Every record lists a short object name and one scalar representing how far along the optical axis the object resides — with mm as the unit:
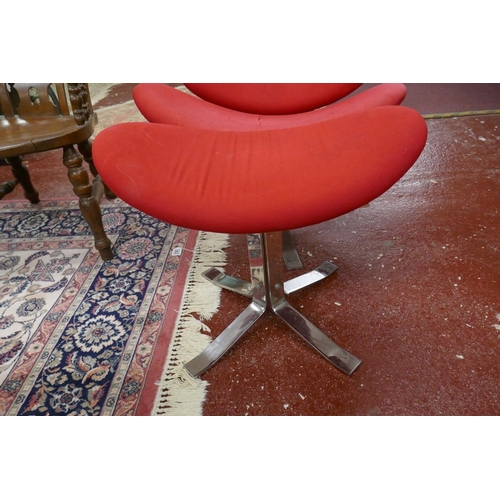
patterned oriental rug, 906
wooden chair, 1091
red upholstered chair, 628
